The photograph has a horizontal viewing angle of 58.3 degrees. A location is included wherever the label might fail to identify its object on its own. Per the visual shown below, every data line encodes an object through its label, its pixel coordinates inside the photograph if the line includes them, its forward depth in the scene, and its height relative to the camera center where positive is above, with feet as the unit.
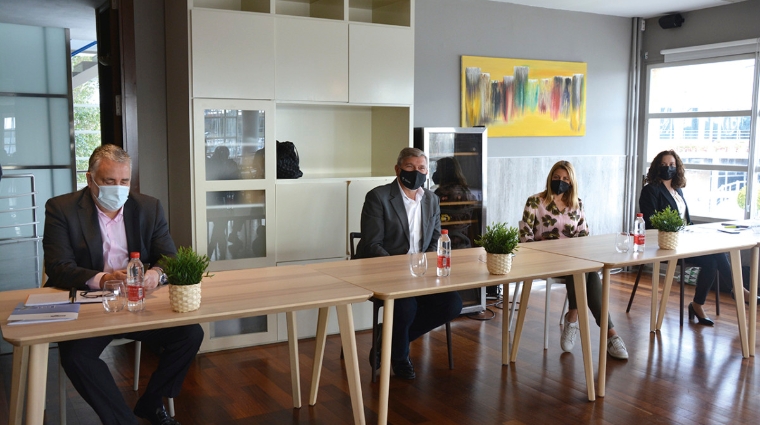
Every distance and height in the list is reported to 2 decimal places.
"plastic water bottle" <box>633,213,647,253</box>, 12.44 -1.42
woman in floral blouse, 14.23 -1.14
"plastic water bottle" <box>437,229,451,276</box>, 10.21 -1.44
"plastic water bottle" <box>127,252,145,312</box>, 7.89 -1.52
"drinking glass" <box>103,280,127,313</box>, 7.92 -1.61
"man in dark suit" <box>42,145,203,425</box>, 9.15 -1.25
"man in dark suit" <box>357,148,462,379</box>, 12.31 -1.40
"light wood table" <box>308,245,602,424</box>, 9.35 -1.74
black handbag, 14.40 -0.04
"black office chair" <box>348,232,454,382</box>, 11.85 -2.87
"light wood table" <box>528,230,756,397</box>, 11.40 -1.68
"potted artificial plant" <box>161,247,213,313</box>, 7.82 -1.41
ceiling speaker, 20.80 +4.26
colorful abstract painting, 18.83 +1.83
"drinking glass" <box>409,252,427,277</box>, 10.15 -1.56
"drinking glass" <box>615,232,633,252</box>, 12.34 -1.49
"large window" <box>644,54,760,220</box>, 19.83 +1.03
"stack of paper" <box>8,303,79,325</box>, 7.41 -1.72
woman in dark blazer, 16.03 -1.01
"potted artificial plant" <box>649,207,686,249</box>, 12.75 -1.28
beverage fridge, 16.57 -0.54
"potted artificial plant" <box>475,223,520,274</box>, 10.25 -1.34
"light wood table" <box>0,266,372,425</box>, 7.14 -1.77
